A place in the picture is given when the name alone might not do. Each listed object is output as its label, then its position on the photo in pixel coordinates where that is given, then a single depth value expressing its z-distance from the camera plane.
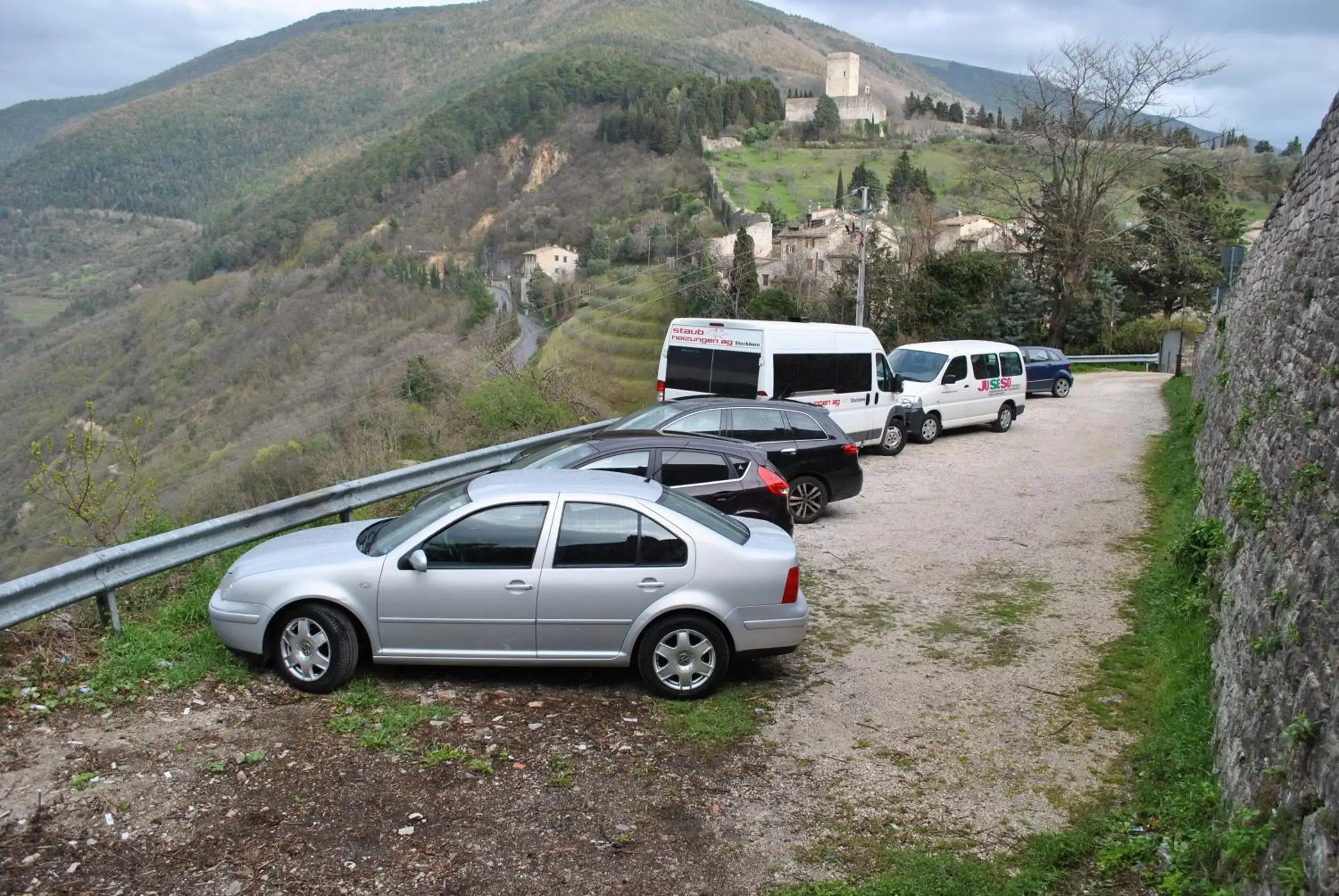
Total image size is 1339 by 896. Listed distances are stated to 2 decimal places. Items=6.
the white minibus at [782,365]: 15.37
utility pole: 29.89
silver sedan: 6.20
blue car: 27.92
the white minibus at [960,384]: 19.20
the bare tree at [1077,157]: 36.84
